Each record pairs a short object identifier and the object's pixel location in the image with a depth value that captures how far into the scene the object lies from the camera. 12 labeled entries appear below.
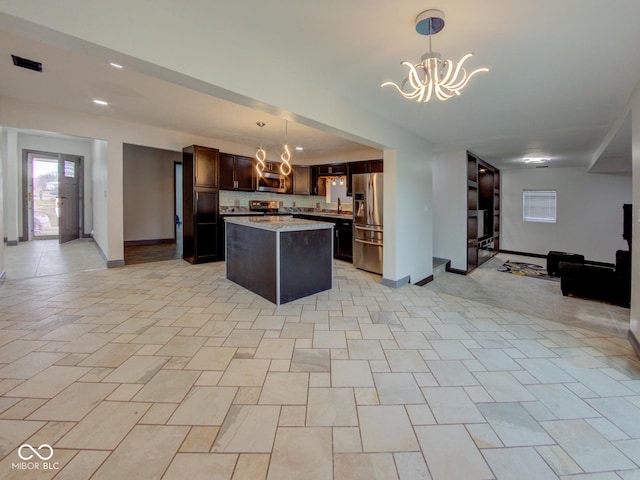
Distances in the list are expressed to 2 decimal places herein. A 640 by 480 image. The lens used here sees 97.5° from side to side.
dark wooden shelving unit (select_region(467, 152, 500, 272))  6.32
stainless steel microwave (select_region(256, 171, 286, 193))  6.34
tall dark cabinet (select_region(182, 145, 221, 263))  5.37
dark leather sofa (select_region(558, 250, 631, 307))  4.13
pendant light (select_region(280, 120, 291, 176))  4.57
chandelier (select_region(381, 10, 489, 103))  1.83
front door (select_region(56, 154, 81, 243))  7.22
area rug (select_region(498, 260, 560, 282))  6.33
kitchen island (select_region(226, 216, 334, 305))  3.31
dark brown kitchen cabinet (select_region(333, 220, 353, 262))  5.89
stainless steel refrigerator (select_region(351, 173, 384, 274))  4.88
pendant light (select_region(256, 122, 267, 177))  4.66
